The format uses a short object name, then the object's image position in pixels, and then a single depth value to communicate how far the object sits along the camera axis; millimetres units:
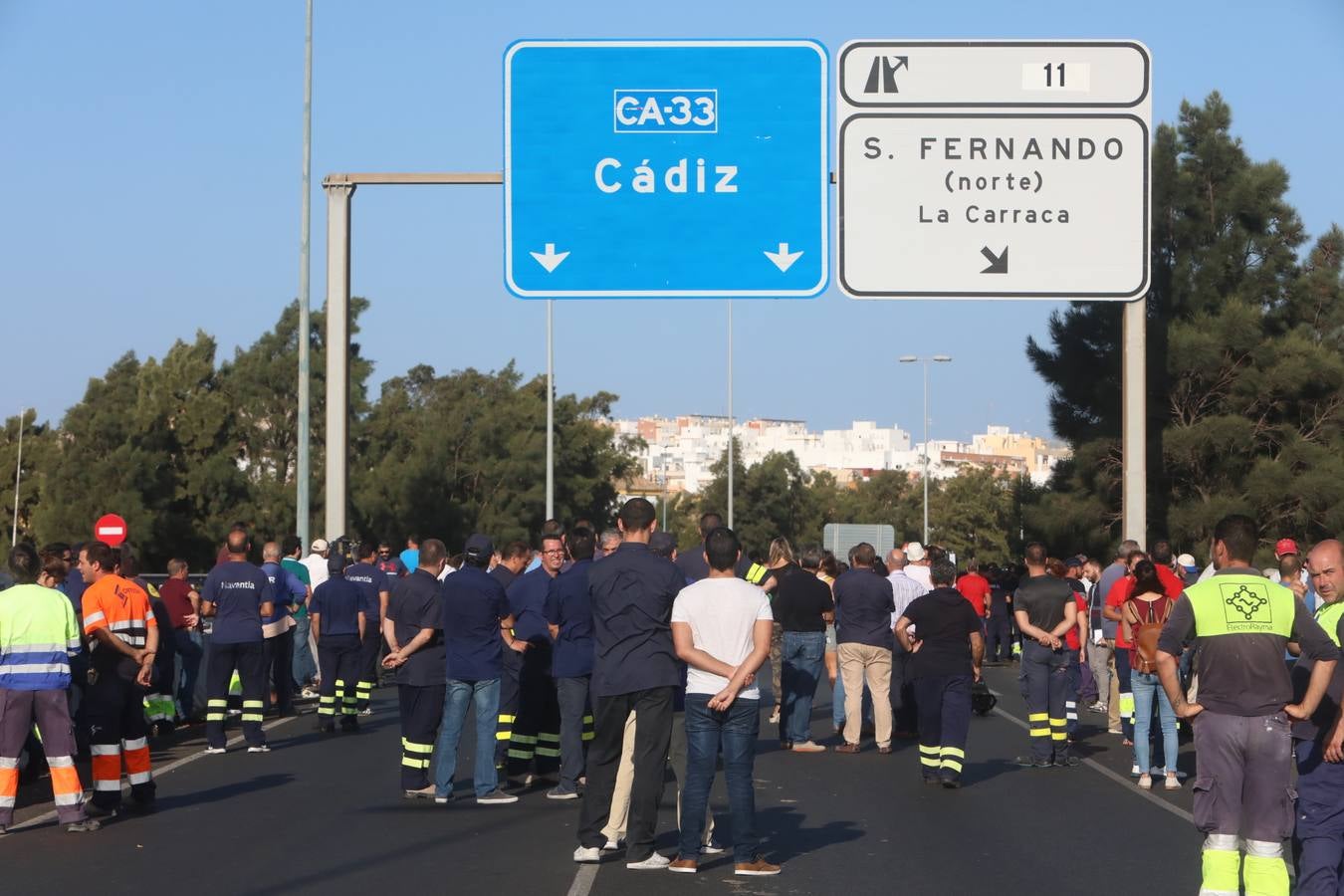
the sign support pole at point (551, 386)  51375
